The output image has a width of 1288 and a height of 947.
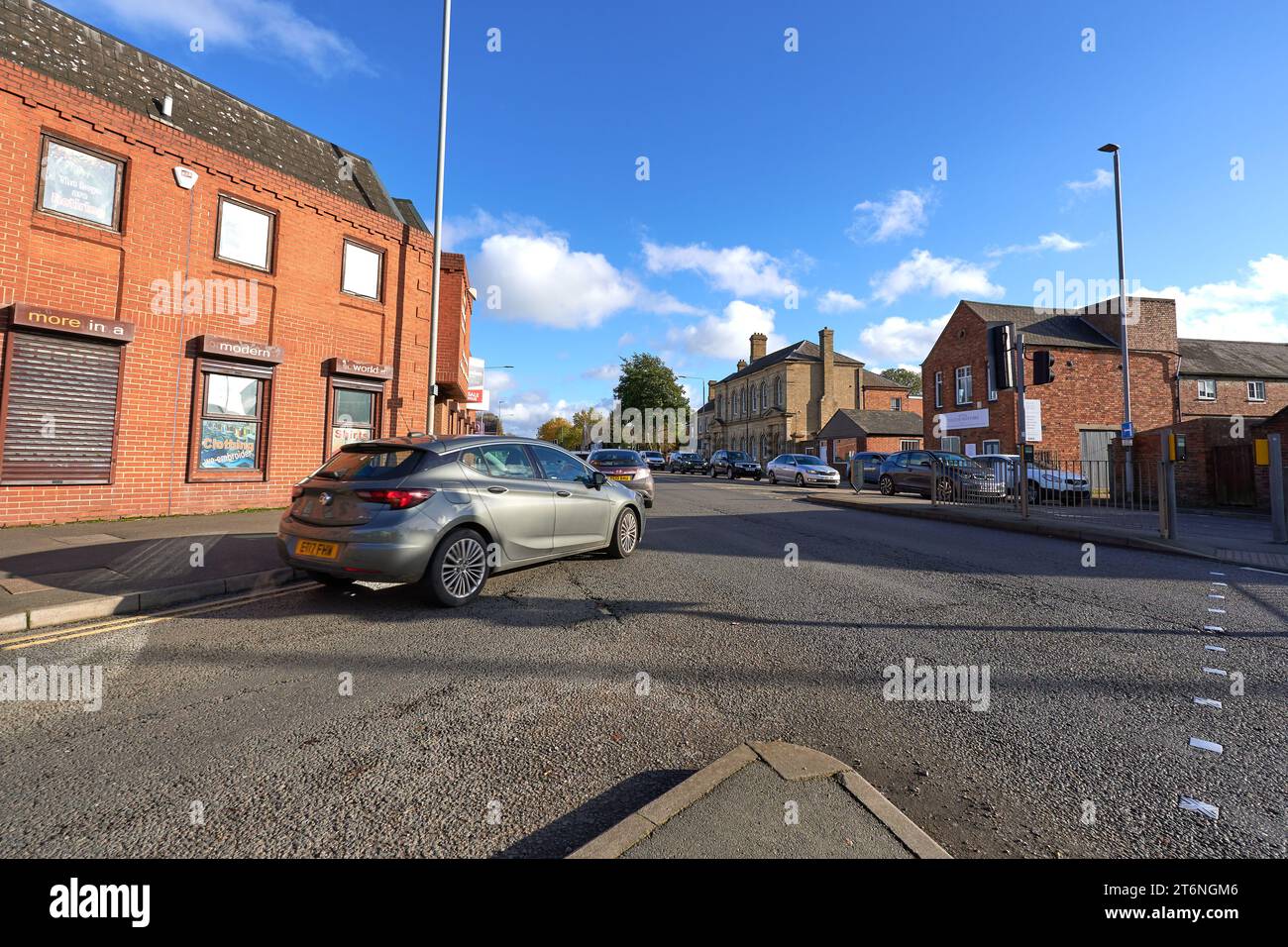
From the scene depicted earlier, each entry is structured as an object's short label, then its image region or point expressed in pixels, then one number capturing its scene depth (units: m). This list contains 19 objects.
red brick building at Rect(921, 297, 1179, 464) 28.27
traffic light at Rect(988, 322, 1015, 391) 11.79
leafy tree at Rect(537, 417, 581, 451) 107.25
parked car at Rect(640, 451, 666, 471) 47.28
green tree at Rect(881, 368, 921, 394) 86.61
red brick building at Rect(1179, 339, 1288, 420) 32.84
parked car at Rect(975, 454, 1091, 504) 14.48
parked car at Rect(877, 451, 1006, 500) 15.33
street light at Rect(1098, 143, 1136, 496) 20.05
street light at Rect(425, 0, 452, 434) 12.95
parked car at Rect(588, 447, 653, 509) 14.19
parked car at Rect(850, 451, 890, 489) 25.81
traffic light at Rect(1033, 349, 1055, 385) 11.87
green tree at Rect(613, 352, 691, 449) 66.12
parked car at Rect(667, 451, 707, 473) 45.97
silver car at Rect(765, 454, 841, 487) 28.36
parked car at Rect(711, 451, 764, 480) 35.28
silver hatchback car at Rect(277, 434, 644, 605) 4.93
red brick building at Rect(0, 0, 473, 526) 8.75
